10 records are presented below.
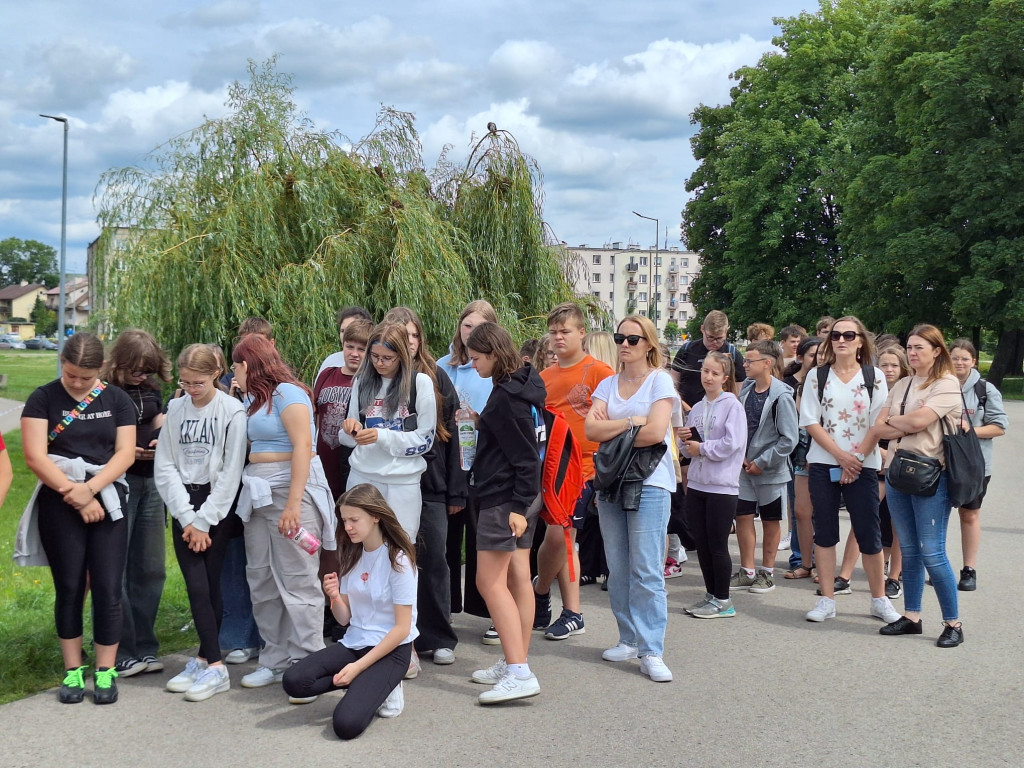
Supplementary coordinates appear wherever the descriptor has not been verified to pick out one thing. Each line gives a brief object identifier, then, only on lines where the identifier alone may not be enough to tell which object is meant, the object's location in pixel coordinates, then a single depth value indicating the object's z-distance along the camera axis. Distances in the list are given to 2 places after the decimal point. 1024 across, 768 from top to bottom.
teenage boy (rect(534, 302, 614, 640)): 6.37
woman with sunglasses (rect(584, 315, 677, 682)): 5.64
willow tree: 11.63
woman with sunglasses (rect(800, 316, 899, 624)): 6.75
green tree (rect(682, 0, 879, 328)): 36.16
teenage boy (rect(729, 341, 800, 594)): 7.85
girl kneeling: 4.81
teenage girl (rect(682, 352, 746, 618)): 6.89
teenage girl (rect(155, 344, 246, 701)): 5.28
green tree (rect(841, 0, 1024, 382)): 29.06
